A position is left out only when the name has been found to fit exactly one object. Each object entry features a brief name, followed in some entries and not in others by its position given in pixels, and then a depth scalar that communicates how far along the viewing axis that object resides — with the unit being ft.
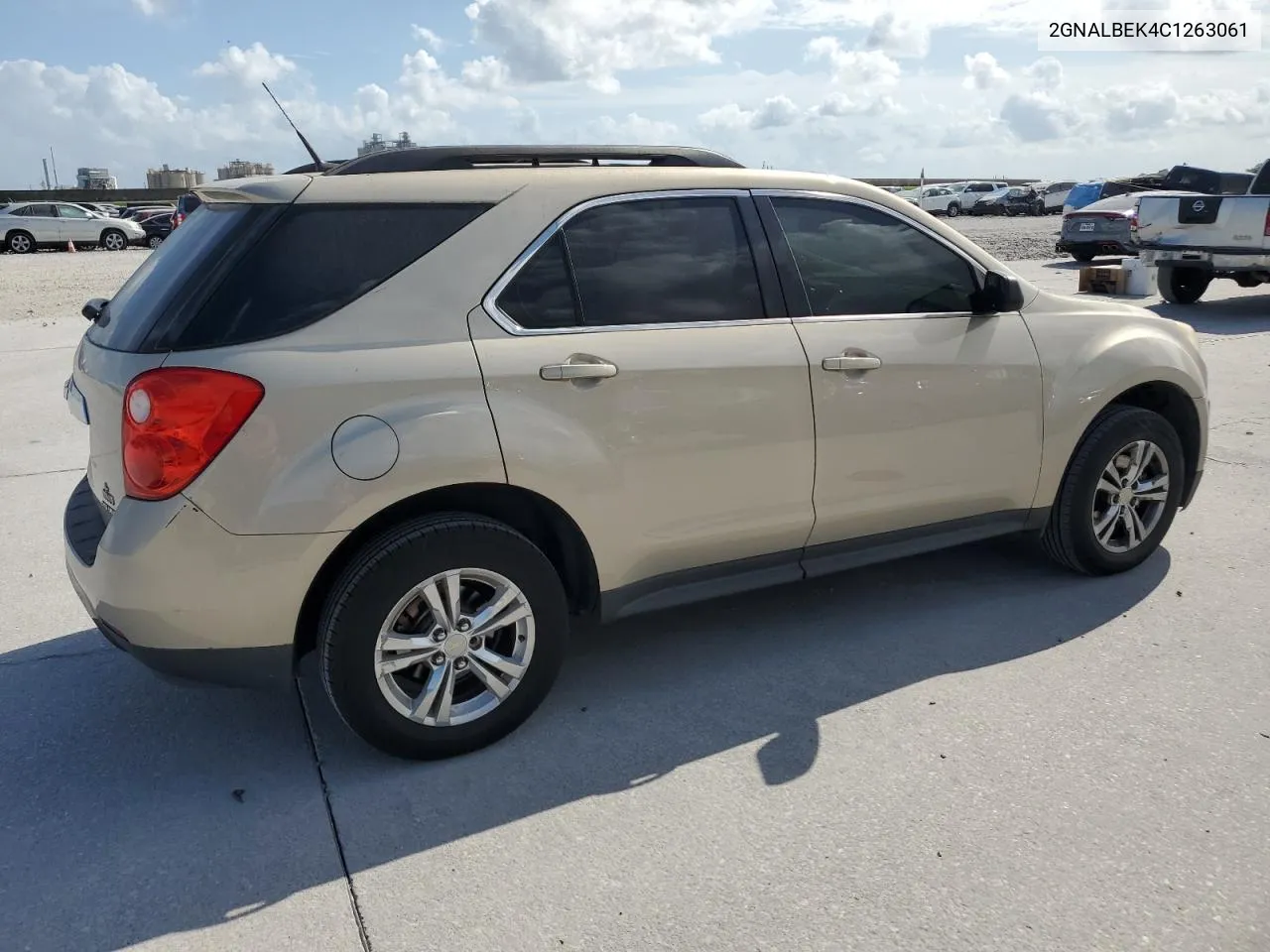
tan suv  9.74
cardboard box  48.85
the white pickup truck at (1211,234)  40.37
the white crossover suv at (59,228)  102.89
